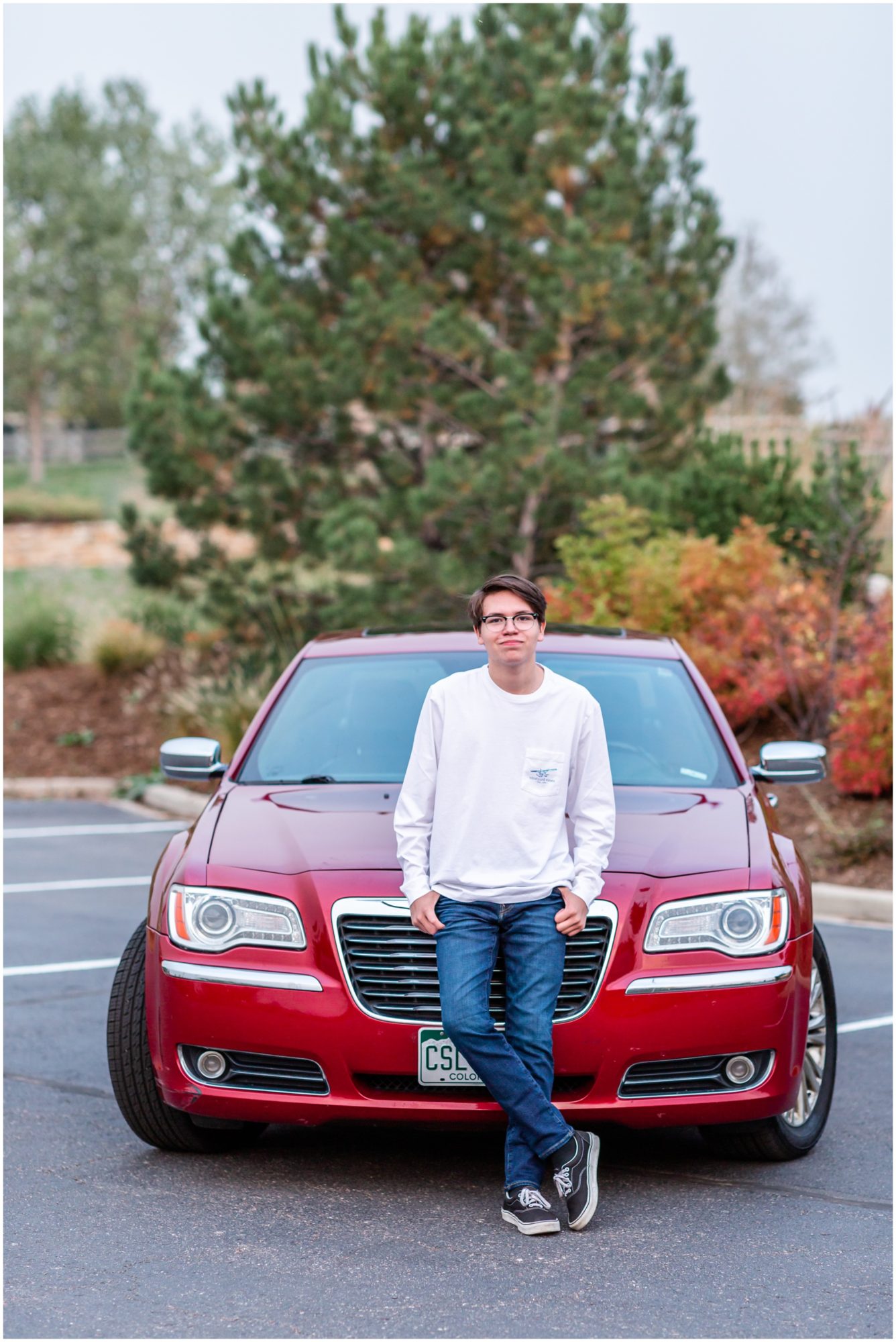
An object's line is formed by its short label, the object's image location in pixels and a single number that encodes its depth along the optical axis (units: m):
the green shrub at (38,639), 21.48
